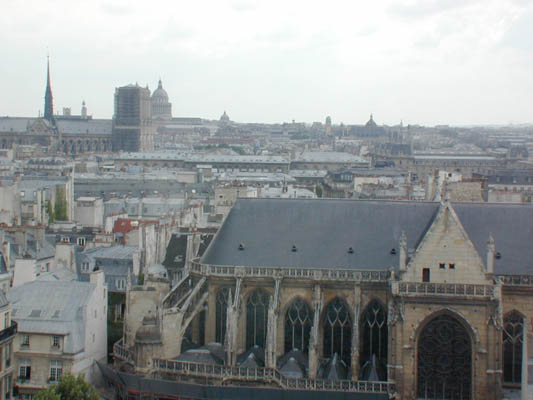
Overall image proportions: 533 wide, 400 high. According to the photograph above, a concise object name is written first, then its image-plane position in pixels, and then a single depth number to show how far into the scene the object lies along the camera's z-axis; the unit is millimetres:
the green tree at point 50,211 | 105025
